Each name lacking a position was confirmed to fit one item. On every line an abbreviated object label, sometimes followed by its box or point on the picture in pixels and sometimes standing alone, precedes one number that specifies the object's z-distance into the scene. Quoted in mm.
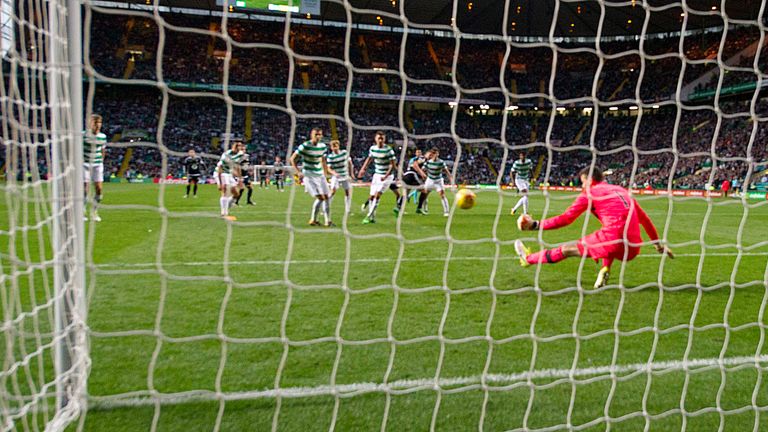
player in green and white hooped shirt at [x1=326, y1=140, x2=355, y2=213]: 10930
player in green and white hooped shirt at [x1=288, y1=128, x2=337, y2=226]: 9352
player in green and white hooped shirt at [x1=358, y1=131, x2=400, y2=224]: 10508
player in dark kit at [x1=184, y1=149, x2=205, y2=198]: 16234
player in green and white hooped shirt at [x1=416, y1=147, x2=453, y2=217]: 12148
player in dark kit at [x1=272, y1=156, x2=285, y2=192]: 23638
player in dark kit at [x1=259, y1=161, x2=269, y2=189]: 26850
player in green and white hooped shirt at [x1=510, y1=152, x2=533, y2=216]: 12969
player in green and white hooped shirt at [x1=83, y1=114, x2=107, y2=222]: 8686
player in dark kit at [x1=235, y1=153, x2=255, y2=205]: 14369
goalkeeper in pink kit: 4859
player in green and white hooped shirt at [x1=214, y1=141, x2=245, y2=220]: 10617
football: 6637
